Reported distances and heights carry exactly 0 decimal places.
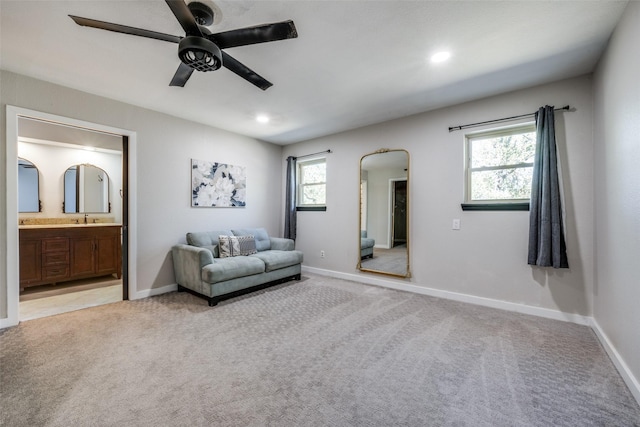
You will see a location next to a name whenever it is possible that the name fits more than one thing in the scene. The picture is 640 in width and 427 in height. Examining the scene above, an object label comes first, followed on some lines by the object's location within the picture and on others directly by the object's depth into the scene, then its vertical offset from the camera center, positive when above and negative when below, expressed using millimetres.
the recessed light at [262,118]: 3861 +1362
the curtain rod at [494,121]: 2820 +1073
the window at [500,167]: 3074 +524
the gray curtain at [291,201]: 5246 +185
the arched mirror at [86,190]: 4746 +368
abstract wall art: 4180 +429
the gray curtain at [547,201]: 2752 +108
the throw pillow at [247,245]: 4090 -528
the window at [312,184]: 4992 +500
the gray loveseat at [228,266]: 3295 -743
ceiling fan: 1658 +1131
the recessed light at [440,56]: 2373 +1390
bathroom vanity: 3781 -665
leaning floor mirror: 3975 -33
